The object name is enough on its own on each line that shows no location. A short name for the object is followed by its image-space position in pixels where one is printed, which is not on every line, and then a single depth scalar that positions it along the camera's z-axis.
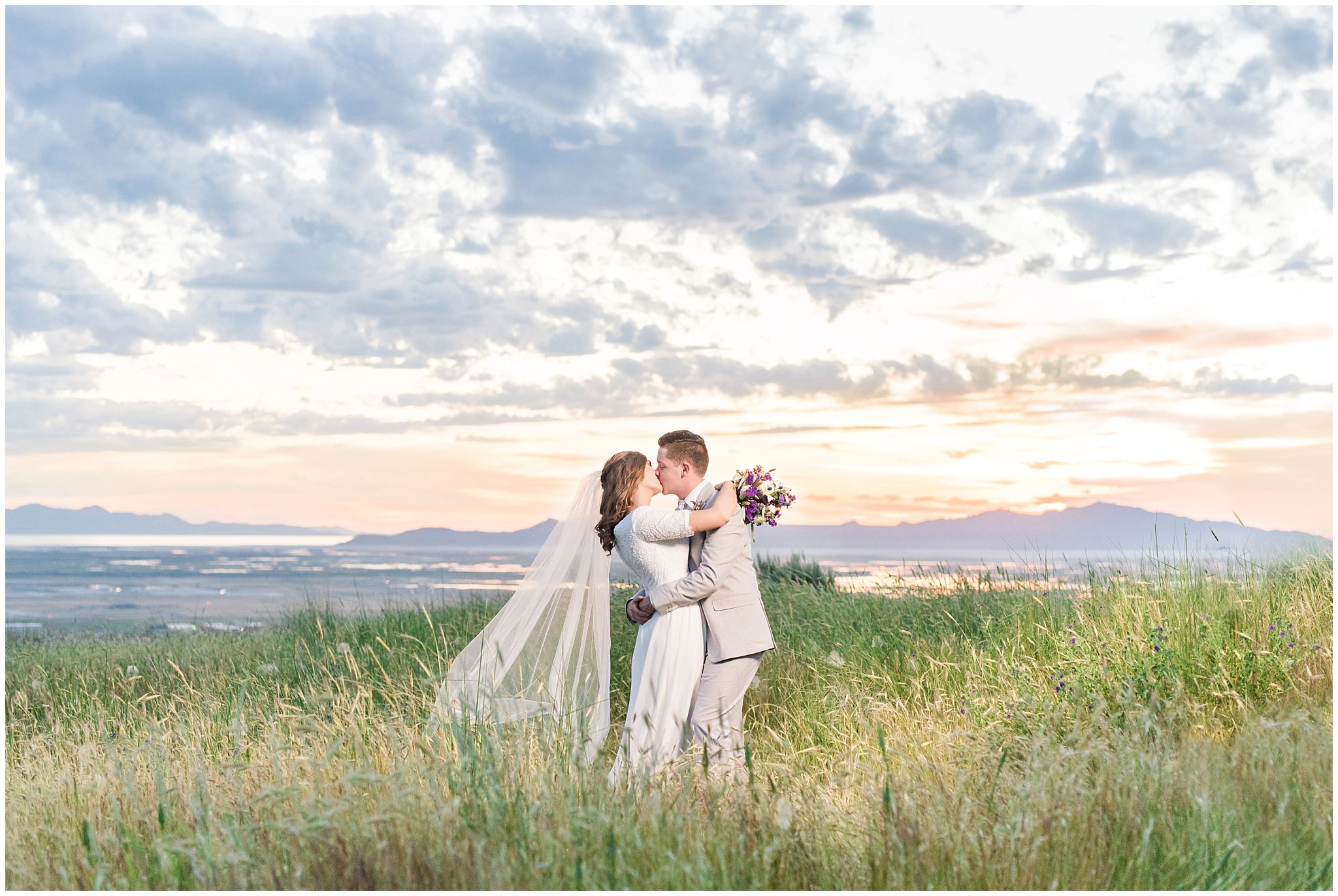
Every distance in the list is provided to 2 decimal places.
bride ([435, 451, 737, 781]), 6.15
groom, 6.16
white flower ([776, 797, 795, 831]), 3.84
